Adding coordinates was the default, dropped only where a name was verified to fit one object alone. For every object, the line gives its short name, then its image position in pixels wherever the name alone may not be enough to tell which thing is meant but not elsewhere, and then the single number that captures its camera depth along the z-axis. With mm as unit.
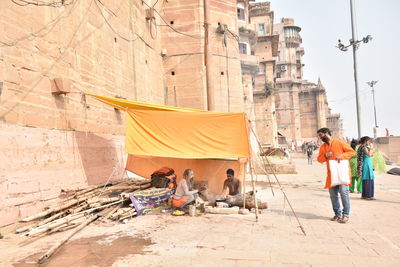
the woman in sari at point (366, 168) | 7469
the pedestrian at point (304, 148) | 33478
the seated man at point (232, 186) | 7438
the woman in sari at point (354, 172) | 8289
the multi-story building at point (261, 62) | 26164
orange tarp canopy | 6418
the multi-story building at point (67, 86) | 5477
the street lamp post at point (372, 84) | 45856
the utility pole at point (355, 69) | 13241
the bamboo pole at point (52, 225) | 5039
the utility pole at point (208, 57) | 15047
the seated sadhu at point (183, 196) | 6594
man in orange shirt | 5410
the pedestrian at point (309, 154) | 21141
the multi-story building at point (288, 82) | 47688
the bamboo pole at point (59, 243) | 3954
